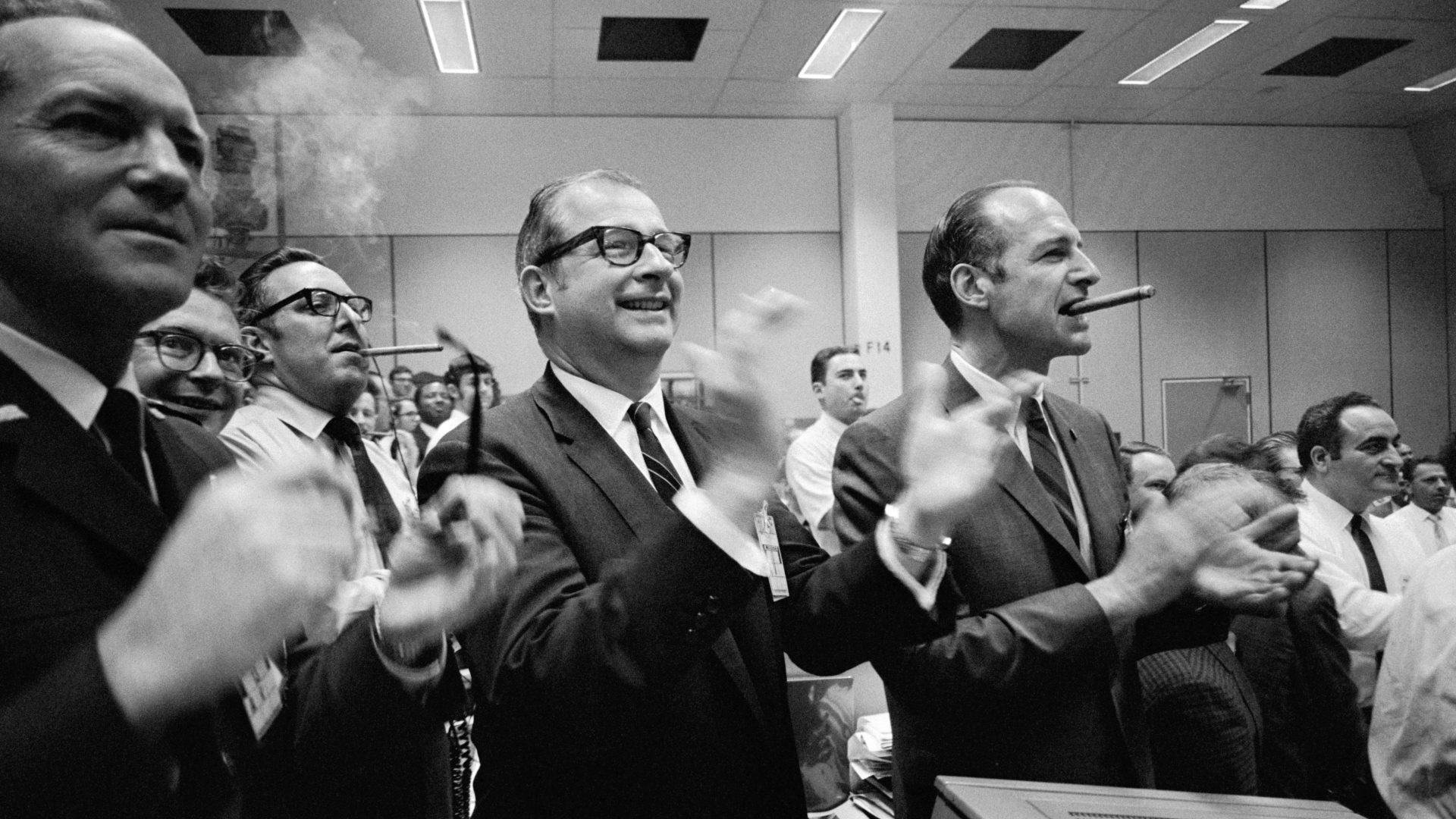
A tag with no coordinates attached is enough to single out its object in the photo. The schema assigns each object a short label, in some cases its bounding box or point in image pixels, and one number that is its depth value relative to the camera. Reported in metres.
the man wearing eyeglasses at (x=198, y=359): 1.62
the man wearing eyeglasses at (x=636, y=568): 0.84
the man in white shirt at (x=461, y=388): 3.47
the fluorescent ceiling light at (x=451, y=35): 5.07
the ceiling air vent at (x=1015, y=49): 5.77
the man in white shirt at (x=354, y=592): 0.81
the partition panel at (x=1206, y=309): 7.50
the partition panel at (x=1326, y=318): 7.64
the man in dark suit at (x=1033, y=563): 1.17
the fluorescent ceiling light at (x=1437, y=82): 6.83
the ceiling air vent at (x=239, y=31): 4.89
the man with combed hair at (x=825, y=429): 4.37
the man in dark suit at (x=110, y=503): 0.52
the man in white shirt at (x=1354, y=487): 2.79
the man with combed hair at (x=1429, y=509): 3.61
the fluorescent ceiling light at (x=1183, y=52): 5.78
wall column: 6.83
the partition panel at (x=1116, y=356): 7.34
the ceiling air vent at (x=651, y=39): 5.49
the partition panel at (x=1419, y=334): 7.76
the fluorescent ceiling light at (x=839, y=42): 5.45
